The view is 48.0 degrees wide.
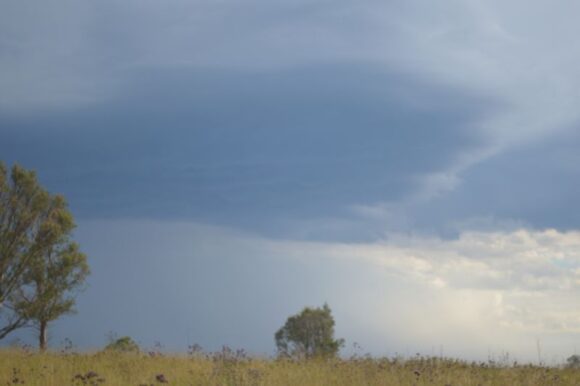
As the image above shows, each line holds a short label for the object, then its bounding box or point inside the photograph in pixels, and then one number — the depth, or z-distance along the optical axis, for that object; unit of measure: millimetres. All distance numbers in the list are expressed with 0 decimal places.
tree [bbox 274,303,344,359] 64000
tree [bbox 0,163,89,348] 39812
